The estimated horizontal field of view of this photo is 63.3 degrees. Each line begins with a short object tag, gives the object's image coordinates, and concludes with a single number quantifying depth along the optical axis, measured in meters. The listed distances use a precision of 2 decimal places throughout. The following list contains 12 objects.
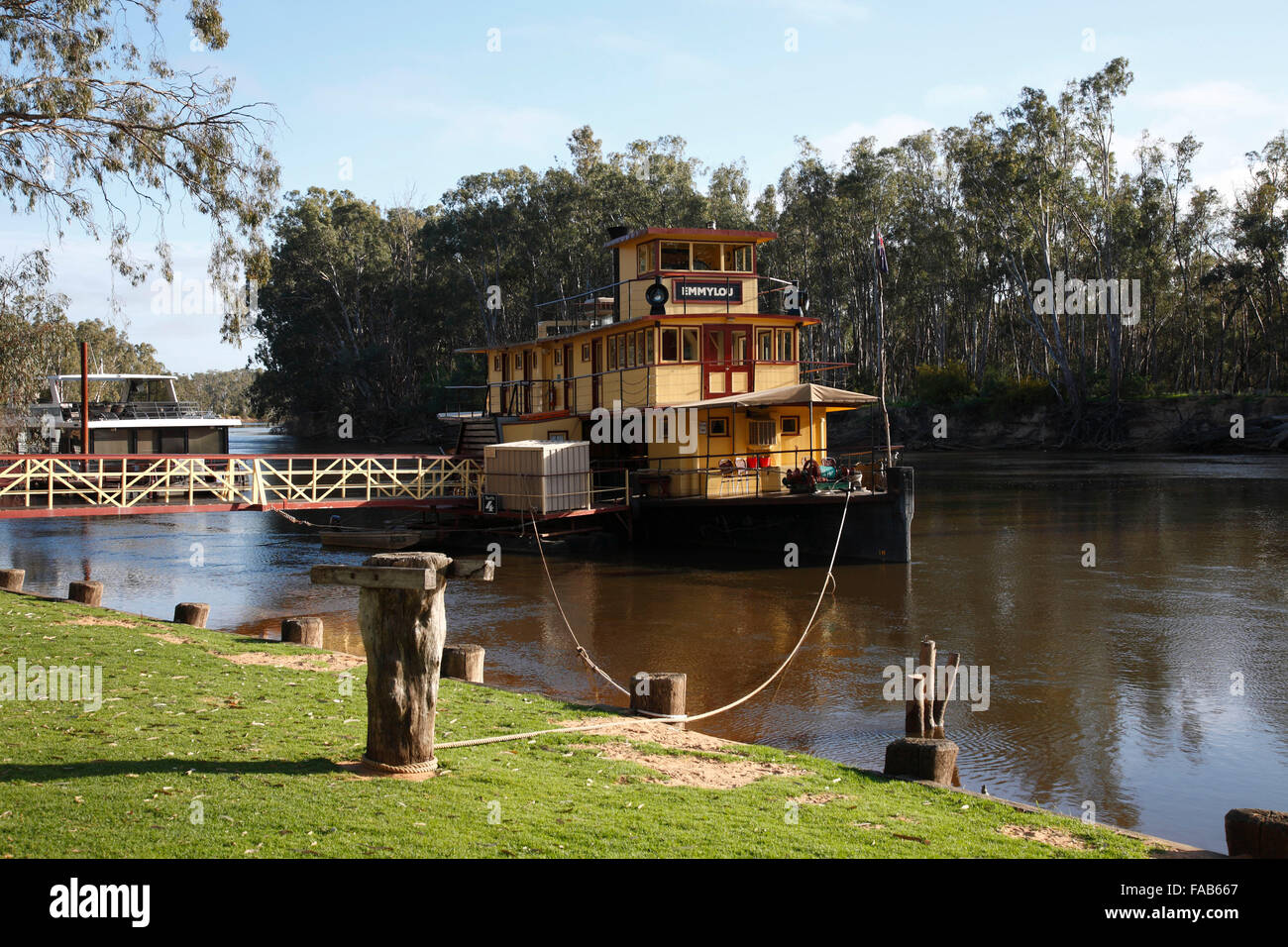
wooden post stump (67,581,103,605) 16.84
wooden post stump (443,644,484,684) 12.59
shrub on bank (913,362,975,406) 75.44
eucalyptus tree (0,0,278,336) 13.81
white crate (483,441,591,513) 26.53
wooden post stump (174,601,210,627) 15.85
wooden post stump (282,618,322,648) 14.35
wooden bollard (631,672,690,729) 11.03
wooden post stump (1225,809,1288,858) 6.74
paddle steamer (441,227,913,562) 25.78
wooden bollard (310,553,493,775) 7.53
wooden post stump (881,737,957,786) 9.04
